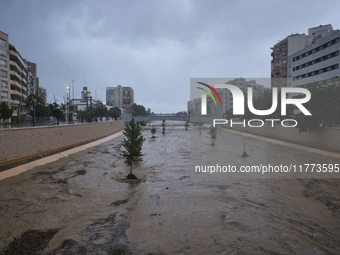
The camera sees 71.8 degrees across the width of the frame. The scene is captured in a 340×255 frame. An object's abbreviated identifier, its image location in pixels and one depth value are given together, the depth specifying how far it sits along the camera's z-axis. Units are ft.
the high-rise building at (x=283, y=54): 228.84
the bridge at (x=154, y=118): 358.64
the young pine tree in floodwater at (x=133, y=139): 41.85
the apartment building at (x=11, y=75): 176.94
